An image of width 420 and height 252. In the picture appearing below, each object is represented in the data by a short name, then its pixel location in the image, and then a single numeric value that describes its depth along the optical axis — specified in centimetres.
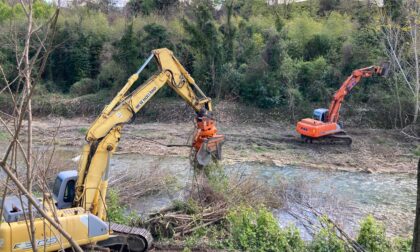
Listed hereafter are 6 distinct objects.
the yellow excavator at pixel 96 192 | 657
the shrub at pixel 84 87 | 2384
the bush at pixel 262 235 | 805
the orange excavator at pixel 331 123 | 1666
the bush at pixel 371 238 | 773
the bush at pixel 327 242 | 768
